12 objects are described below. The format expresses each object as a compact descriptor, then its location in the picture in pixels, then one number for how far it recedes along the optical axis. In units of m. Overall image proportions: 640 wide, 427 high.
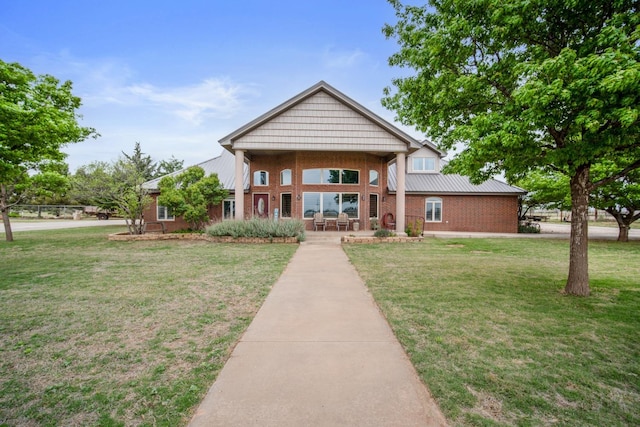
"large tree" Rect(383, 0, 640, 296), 3.79
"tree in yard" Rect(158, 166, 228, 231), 14.29
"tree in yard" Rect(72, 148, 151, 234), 13.46
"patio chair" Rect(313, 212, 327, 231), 16.51
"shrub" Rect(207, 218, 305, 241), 13.18
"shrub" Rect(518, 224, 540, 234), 20.03
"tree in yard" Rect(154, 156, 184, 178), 45.62
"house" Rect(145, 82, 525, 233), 14.55
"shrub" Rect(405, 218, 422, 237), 14.95
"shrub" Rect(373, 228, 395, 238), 13.63
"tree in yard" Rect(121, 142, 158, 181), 42.60
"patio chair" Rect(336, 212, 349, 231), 16.48
